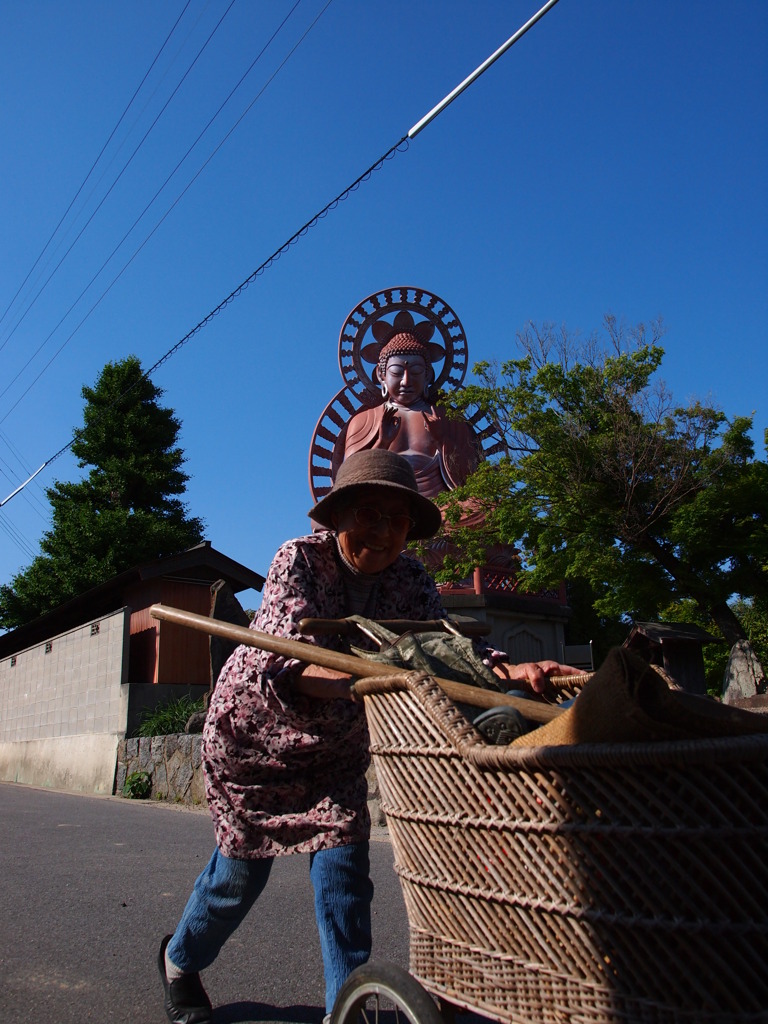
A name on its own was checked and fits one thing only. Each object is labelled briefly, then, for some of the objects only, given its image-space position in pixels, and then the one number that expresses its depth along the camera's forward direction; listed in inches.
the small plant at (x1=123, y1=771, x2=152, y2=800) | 487.5
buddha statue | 718.5
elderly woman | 89.0
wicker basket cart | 50.1
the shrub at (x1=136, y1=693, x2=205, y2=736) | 531.2
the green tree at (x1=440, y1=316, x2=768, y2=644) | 483.8
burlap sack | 51.6
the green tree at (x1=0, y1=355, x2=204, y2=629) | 888.3
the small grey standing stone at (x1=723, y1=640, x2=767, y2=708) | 383.9
